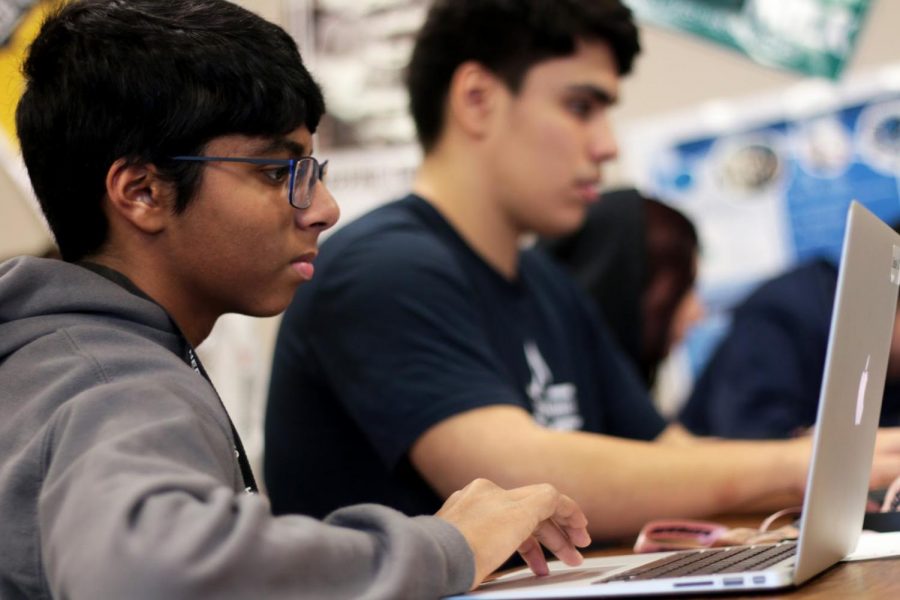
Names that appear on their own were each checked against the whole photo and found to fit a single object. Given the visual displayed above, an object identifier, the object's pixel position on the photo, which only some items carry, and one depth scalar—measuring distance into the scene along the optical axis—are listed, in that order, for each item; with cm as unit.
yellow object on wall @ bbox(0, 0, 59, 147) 184
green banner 353
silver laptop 163
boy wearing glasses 154
